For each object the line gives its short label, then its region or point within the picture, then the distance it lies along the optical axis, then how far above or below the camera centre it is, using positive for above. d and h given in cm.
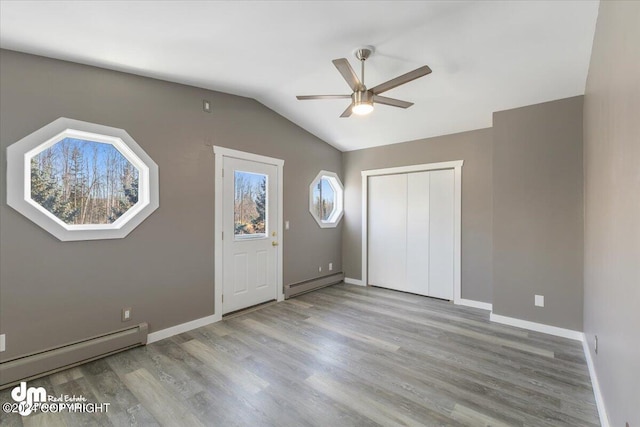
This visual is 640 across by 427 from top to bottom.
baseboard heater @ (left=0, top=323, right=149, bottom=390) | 224 -122
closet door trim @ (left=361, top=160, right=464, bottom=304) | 424 +12
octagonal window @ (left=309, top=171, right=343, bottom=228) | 503 +30
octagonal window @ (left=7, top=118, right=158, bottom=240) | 234 +31
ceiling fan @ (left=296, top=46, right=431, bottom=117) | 226 +112
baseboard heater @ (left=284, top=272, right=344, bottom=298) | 451 -120
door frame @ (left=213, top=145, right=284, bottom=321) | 360 -16
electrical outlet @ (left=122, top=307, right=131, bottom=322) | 285 -100
